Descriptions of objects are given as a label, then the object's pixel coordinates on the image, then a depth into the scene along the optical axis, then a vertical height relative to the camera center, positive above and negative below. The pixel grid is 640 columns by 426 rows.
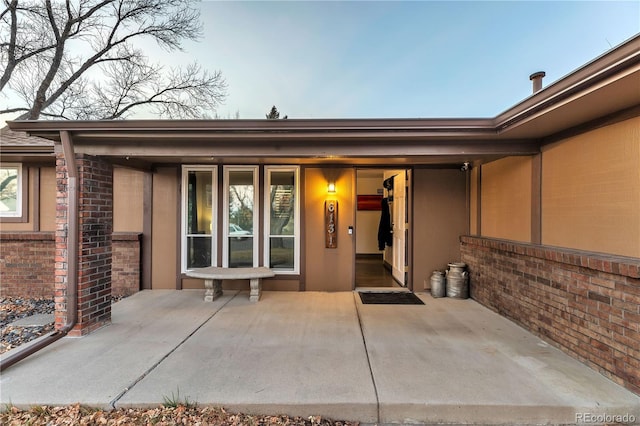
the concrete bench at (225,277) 4.57 -1.01
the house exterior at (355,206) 2.52 +0.15
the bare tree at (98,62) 8.66 +5.25
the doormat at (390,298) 4.72 -1.47
